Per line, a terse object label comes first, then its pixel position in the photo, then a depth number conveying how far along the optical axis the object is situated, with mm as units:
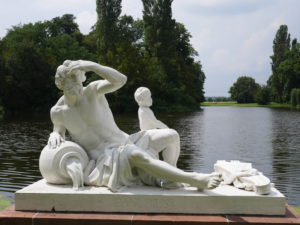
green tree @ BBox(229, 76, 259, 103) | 105750
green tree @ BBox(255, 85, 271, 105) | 80438
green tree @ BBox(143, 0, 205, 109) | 44031
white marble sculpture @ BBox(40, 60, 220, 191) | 4543
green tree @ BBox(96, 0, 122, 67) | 42531
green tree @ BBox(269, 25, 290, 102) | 74062
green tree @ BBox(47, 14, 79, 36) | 61081
